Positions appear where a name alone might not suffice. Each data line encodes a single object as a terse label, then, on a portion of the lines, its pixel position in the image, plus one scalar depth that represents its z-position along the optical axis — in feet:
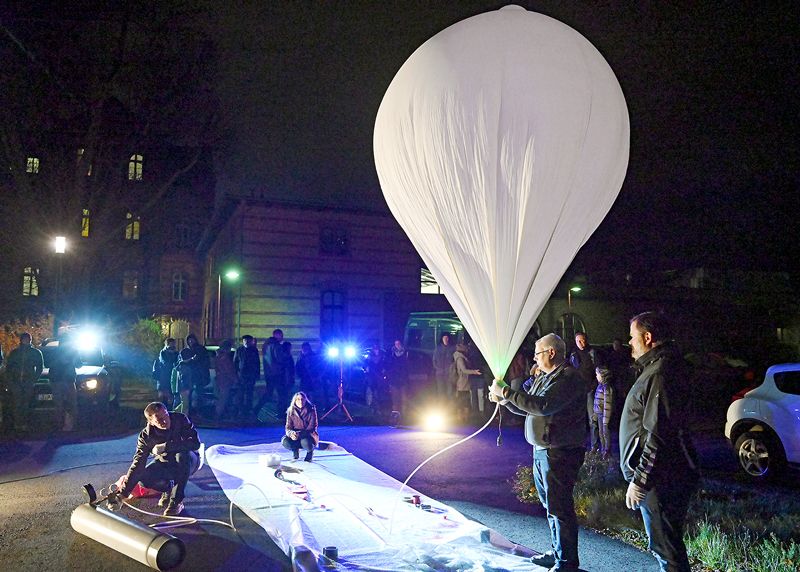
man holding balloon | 15.30
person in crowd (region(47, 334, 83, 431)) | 37.99
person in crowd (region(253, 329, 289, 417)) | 43.32
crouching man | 20.68
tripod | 42.78
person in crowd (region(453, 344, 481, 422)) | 43.47
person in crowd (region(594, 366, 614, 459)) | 28.14
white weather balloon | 15.46
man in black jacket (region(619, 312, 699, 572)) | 12.50
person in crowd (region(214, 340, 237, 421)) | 42.93
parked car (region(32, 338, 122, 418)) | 38.75
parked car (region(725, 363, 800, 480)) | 25.62
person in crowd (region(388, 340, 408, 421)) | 44.98
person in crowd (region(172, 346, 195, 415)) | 40.11
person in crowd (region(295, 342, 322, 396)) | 46.09
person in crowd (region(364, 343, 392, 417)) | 46.01
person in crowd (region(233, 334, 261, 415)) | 43.19
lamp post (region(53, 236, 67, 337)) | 53.06
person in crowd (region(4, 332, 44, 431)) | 37.55
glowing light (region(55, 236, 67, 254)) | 52.95
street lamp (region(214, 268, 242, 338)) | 72.18
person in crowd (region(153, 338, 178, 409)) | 41.78
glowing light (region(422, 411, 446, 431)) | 40.16
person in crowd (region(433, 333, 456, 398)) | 44.42
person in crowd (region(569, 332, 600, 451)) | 30.15
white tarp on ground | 15.83
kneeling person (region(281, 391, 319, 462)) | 27.53
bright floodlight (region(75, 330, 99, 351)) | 42.11
